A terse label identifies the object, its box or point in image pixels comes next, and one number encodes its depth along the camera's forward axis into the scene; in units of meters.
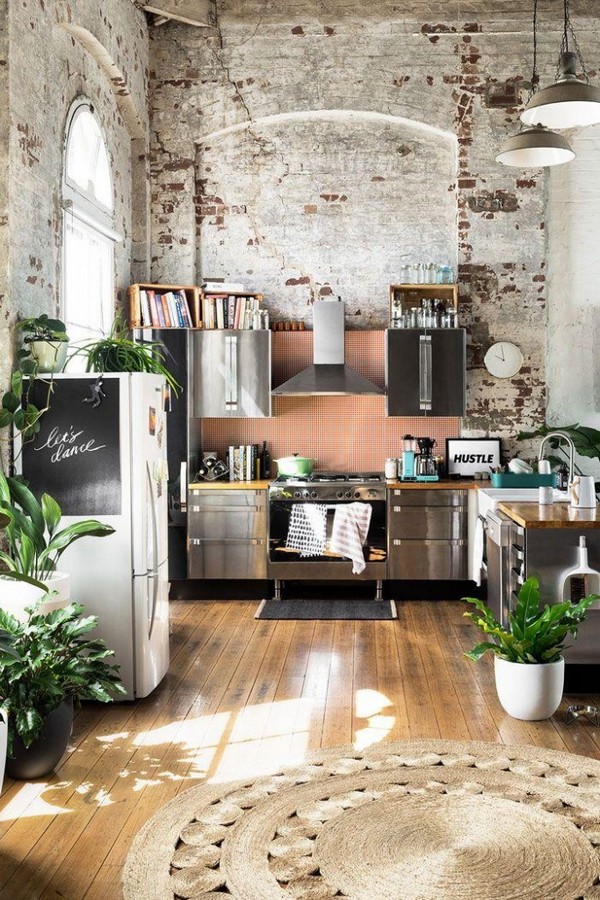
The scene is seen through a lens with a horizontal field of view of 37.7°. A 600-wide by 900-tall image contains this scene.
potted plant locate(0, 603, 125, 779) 3.57
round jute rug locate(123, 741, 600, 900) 2.89
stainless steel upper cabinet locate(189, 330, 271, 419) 7.55
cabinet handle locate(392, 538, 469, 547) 7.28
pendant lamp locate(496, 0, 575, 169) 5.16
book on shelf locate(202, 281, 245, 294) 7.59
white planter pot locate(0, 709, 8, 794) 3.36
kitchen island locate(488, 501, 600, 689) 4.75
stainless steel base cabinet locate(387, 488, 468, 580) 7.29
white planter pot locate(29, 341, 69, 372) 4.76
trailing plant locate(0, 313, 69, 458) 4.53
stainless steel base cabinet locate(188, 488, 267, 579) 7.38
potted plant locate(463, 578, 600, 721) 4.36
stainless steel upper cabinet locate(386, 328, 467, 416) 7.48
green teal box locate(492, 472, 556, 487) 6.52
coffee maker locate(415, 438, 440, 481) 7.52
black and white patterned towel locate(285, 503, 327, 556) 7.34
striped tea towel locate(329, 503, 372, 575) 7.32
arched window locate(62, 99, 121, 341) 6.09
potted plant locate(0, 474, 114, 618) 4.08
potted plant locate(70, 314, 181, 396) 4.89
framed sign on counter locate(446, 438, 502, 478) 7.77
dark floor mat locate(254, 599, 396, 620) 6.85
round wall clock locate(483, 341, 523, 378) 7.81
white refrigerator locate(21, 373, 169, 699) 4.66
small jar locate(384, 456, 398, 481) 7.59
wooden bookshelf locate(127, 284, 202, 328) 7.47
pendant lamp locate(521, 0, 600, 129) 4.54
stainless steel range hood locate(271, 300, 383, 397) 7.49
